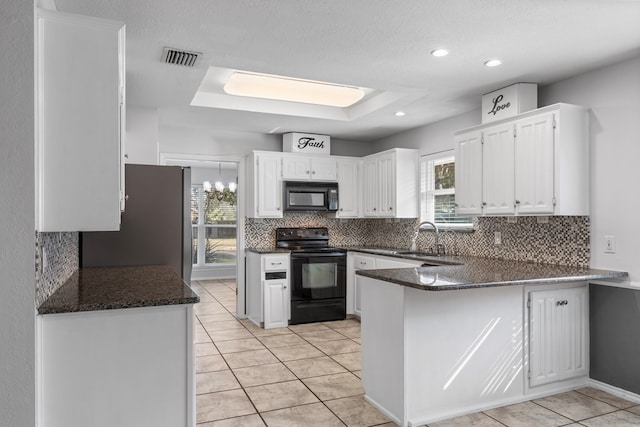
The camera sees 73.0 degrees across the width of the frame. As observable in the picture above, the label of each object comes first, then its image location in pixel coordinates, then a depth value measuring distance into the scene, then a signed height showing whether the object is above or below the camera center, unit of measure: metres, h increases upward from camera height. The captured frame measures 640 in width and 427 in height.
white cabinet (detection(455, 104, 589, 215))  3.26 +0.42
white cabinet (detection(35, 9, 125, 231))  1.75 +0.39
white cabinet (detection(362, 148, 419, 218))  5.25 +0.39
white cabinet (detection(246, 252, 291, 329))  5.11 -0.90
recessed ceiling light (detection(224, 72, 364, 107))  4.49 +1.38
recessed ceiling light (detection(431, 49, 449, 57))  2.94 +1.12
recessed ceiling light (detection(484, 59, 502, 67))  3.12 +1.12
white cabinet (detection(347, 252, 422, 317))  5.19 -0.73
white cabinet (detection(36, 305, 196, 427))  1.79 -0.67
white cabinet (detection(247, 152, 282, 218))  5.37 +0.37
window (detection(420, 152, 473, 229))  4.86 +0.27
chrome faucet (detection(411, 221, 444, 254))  4.86 -0.25
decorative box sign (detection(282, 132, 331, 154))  5.62 +0.95
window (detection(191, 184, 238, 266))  9.52 -0.22
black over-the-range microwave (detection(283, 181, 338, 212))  5.50 +0.25
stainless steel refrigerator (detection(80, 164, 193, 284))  3.48 -0.09
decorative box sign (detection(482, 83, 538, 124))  3.61 +0.98
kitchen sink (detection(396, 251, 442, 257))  4.64 -0.43
